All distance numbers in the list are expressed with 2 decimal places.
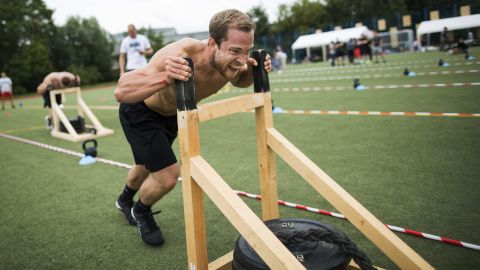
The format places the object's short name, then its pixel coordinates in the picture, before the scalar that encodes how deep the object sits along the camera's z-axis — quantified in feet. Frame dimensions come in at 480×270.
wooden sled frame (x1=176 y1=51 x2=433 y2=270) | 6.16
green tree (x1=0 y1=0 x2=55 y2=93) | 109.70
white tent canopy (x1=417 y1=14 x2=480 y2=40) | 87.35
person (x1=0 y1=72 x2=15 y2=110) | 57.72
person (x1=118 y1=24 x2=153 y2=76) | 29.84
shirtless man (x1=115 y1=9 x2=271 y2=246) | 7.60
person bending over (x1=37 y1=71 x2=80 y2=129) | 27.22
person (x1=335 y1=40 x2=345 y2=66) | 78.51
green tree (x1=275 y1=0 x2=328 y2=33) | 191.62
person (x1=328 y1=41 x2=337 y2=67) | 79.01
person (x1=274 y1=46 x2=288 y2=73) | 87.20
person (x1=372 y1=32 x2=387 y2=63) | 95.09
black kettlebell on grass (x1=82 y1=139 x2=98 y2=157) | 18.88
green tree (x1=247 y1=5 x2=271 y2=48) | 178.74
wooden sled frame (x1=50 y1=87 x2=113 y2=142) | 25.80
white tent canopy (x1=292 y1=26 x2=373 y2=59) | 104.37
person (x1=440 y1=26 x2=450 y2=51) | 82.28
